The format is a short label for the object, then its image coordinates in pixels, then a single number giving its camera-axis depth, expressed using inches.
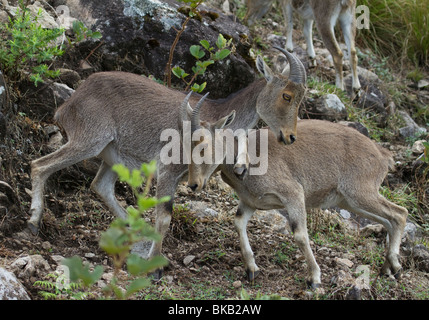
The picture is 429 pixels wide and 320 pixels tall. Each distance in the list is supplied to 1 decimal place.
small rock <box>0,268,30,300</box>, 182.9
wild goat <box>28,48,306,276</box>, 255.9
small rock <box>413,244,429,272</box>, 278.7
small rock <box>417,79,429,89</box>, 466.3
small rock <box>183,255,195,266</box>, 254.5
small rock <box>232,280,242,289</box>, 239.9
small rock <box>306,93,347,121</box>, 374.0
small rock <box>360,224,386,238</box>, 305.3
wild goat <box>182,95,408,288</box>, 247.0
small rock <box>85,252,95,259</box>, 244.1
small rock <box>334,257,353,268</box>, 264.2
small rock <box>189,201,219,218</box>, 292.1
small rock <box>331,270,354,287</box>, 227.0
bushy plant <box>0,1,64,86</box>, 272.8
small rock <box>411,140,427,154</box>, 365.8
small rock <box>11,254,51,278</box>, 206.4
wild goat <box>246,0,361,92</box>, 413.4
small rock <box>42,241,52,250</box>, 240.6
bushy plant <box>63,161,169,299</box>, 137.9
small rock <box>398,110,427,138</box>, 402.0
